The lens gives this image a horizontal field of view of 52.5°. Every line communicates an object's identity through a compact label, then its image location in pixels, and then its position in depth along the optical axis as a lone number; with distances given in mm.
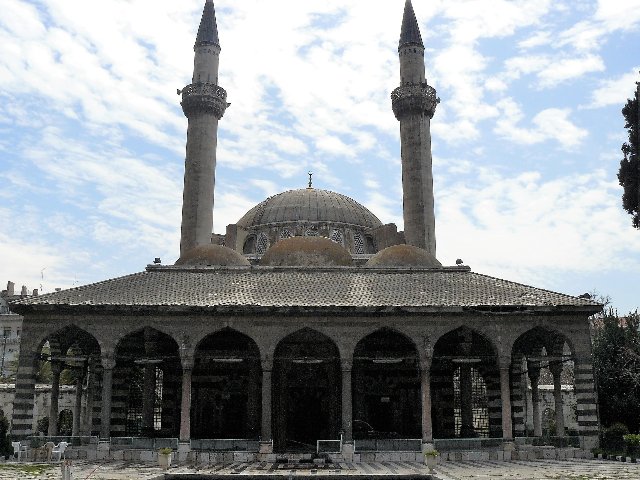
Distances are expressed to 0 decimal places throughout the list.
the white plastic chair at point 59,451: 22650
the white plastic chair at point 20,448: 22469
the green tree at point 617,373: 32281
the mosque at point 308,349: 24812
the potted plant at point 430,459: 18719
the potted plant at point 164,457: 19609
